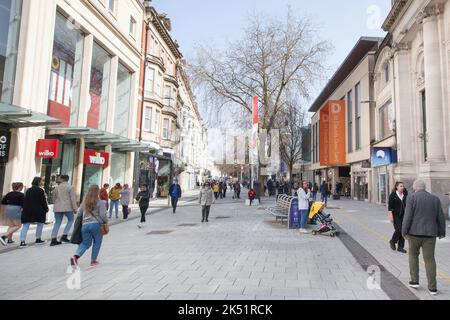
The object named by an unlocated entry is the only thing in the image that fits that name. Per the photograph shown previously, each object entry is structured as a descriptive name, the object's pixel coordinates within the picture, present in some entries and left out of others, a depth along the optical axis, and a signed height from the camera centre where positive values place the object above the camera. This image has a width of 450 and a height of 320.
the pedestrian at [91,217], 6.16 -0.67
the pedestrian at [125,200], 14.80 -0.75
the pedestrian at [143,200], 12.51 -0.61
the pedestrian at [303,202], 11.12 -0.48
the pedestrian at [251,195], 23.27 -0.57
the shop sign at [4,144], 11.56 +1.32
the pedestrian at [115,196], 14.86 -0.57
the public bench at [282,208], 12.87 -0.85
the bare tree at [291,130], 37.59 +7.54
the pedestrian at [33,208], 8.37 -0.70
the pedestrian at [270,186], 37.34 +0.18
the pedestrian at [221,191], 33.69 -0.49
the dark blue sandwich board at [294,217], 11.95 -1.06
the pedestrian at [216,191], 30.28 -0.45
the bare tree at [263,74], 25.94 +9.54
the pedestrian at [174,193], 17.42 -0.43
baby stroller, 10.43 -1.02
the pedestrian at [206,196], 13.45 -0.42
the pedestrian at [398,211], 7.95 -0.49
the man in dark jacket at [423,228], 4.88 -0.57
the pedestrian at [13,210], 8.31 -0.75
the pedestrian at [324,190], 22.69 -0.07
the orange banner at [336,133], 36.53 +6.55
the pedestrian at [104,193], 12.96 -0.41
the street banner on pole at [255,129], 20.97 +3.80
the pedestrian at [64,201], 8.84 -0.52
